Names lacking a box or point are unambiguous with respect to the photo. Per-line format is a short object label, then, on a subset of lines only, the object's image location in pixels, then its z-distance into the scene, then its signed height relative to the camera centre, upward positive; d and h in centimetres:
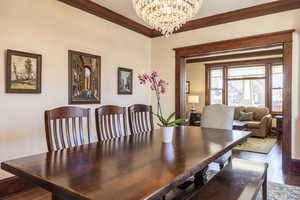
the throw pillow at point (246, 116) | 648 -55
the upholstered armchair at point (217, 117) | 289 -26
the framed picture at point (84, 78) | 304 +31
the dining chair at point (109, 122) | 212 -26
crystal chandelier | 216 +96
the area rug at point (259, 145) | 444 -111
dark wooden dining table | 88 -39
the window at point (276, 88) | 671 +34
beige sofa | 586 -69
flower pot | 181 -32
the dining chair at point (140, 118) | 250 -26
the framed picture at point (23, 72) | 238 +31
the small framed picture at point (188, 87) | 816 +46
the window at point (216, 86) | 776 +48
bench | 151 -71
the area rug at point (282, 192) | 231 -111
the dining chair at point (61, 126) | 166 -24
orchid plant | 178 +12
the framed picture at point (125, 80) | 385 +34
